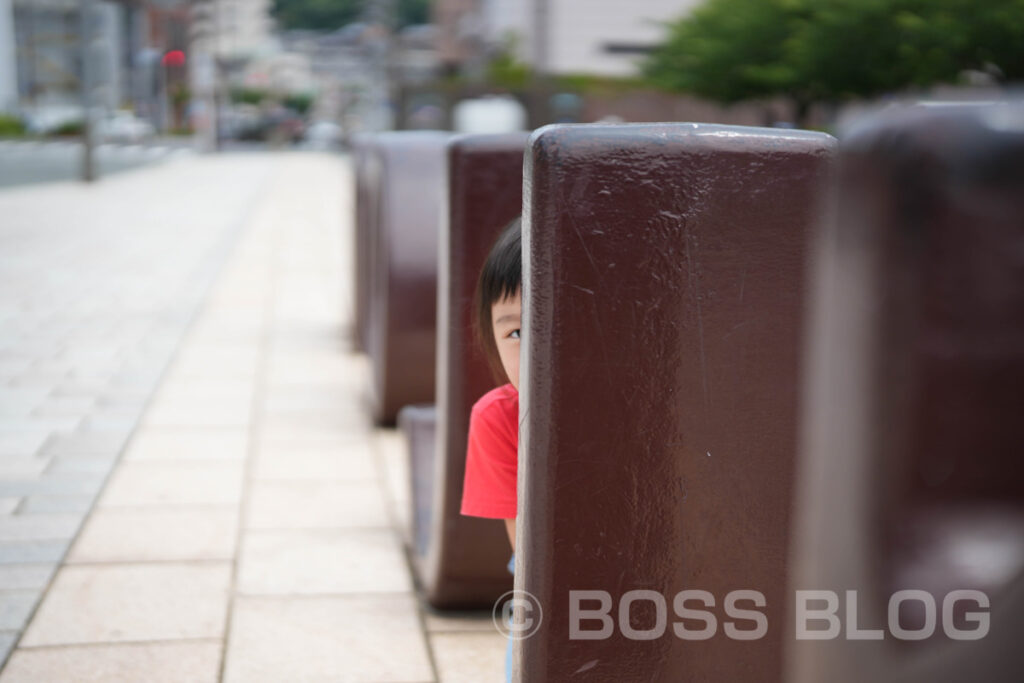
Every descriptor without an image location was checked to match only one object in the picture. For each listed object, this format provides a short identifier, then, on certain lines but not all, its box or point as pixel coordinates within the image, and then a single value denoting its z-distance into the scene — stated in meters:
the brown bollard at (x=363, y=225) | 5.99
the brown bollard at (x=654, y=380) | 1.89
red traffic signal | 60.31
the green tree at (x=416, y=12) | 113.30
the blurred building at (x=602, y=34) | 55.31
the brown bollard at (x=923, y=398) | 0.90
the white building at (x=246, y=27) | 86.94
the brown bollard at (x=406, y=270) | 5.00
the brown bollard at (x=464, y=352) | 2.99
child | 2.28
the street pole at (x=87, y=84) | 23.12
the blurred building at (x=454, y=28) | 79.18
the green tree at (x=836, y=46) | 24.48
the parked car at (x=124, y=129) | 54.81
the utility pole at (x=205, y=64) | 55.94
